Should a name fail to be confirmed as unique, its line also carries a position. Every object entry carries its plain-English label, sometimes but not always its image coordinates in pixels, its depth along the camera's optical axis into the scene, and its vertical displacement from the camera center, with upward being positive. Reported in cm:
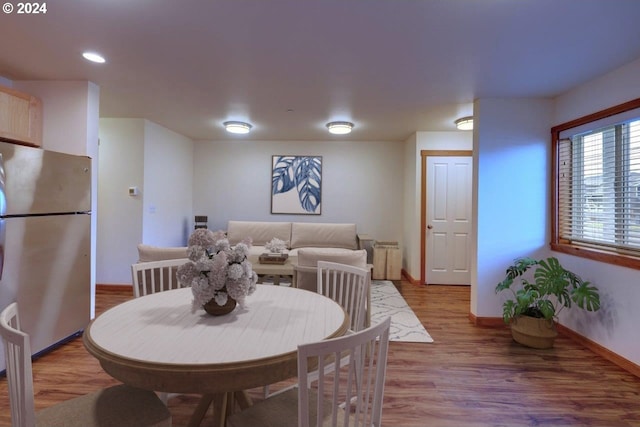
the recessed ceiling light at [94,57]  237 +123
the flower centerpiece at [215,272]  136 -26
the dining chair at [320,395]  85 -56
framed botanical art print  556 +59
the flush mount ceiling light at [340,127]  423 +124
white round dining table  101 -48
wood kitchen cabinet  243 +80
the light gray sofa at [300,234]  520 -31
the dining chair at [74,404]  93 -76
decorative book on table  346 -49
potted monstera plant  265 -74
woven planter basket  272 -101
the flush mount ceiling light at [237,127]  432 +126
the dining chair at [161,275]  196 -44
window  245 +30
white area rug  295 -110
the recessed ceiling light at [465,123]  392 +124
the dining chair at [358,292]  192 -50
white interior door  479 -8
